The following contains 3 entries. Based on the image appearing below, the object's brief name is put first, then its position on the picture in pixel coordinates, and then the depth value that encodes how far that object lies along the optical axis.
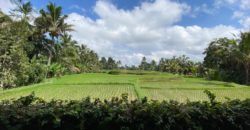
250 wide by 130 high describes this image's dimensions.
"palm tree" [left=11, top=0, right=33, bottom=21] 11.92
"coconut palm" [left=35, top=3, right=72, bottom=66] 14.60
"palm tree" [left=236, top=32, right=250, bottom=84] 13.71
